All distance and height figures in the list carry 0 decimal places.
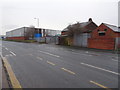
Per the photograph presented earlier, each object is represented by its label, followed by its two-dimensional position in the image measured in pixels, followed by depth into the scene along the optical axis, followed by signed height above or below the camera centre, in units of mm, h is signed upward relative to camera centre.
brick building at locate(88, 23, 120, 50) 18250 +127
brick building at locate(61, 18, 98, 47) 23338 +908
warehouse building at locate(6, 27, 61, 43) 59125 +4711
